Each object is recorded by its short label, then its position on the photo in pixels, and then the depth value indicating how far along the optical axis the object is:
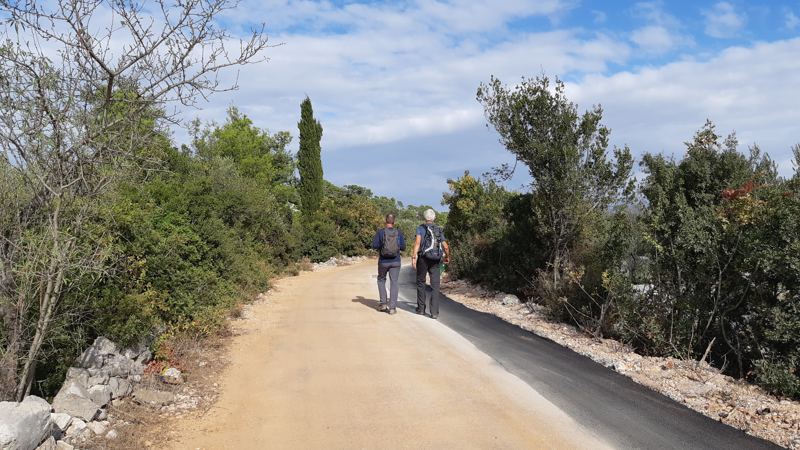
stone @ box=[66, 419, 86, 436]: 4.52
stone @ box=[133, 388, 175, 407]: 5.50
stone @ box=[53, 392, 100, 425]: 4.69
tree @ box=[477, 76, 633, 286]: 12.82
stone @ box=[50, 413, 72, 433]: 4.44
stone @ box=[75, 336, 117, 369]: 5.34
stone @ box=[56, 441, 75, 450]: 4.20
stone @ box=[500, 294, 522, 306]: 13.86
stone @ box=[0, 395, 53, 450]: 3.76
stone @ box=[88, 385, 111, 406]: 5.03
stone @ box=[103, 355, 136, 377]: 5.49
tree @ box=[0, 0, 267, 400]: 4.44
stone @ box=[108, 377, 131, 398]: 5.33
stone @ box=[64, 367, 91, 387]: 5.08
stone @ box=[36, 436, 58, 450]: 4.06
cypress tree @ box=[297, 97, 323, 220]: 32.28
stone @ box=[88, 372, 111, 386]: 5.19
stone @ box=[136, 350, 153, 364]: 6.05
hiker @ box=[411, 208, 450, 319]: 9.98
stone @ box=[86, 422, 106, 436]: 4.68
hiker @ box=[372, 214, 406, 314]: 10.02
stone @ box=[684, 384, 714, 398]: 6.70
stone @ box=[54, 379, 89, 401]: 4.87
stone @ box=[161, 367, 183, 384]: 6.14
